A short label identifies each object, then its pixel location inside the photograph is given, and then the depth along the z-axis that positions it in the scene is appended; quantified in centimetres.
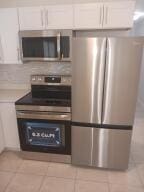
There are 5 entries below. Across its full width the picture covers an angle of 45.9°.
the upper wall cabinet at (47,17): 238
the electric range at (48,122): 230
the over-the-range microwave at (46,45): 235
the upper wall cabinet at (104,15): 227
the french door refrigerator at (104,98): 195
